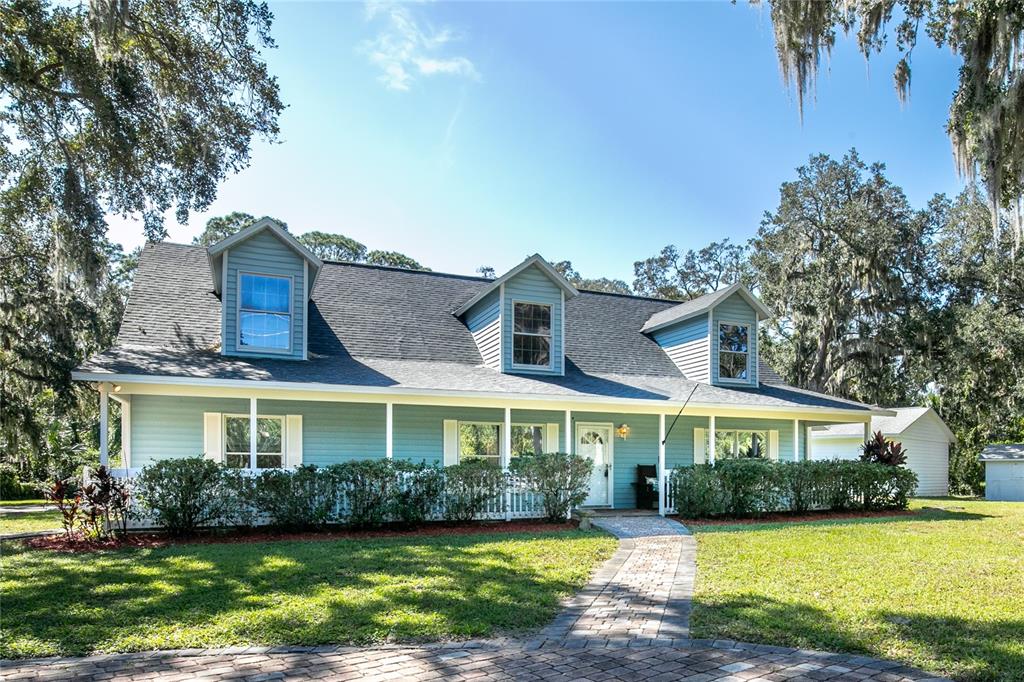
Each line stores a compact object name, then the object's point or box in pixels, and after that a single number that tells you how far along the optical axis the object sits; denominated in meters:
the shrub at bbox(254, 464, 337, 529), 10.79
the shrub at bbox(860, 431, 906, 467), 16.14
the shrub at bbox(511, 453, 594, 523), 12.30
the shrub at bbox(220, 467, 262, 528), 10.60
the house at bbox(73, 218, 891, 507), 12.16
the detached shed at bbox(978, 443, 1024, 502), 23.45
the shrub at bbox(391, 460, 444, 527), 11.38
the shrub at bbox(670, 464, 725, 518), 13.15
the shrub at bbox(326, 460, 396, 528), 11.11
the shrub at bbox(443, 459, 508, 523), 11.95
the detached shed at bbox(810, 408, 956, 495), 24.52
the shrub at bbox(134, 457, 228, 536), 10.16
